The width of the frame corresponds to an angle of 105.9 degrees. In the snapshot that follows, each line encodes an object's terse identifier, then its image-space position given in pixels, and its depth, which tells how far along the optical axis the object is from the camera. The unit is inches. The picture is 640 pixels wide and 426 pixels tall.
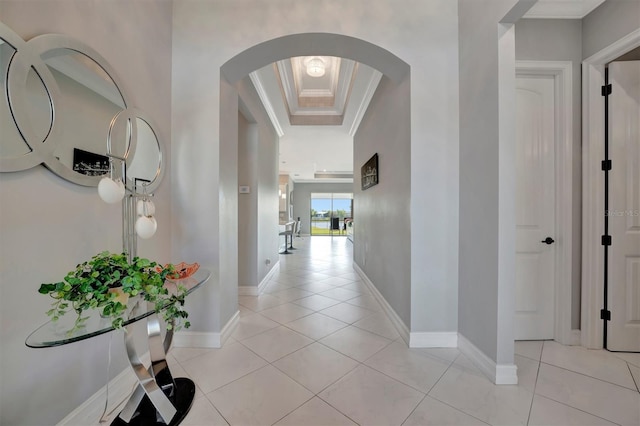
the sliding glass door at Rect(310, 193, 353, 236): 509.8
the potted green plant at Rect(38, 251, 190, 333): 35.3
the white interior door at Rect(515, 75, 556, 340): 83.0
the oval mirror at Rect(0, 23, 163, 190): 38.9
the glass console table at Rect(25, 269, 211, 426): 36.3
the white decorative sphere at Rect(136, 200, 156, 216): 51.1
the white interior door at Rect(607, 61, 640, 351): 76.0
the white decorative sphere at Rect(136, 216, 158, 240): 49.0
